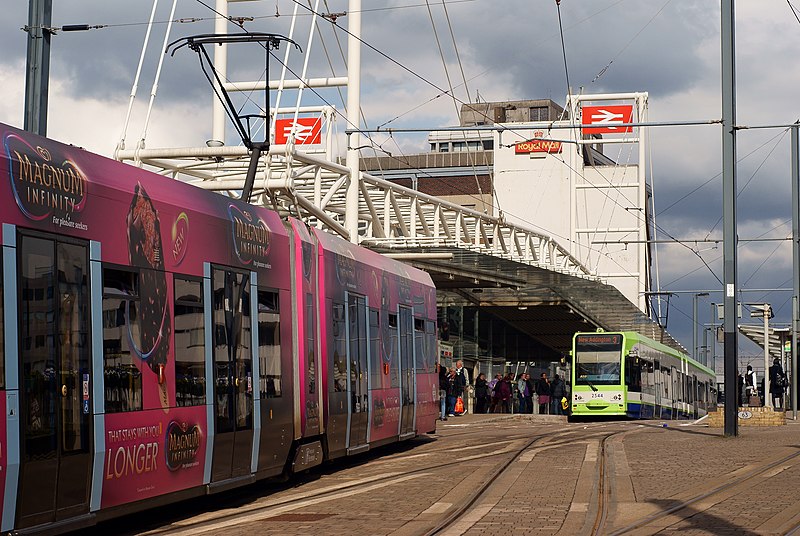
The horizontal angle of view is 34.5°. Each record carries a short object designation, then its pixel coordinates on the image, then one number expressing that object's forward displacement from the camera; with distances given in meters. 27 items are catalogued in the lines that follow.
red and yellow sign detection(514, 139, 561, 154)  79.25
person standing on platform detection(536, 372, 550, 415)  39.81
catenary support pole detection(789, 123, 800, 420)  43.69
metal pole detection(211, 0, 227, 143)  33.53
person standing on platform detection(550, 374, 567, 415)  41.25
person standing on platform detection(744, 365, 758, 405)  57.73
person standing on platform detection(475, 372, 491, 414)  42.41
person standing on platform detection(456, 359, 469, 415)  36.41
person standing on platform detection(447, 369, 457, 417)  36.12
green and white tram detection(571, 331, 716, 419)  41.72
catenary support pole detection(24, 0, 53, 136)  14.89
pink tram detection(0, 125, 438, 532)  9.00
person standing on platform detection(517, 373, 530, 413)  42.09
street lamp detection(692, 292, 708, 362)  82.91
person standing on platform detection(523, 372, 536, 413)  42.10
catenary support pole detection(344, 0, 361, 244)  31.52
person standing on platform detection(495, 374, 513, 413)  39.44
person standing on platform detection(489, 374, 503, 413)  39.73
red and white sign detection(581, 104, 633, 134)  86.38
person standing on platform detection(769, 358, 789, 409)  45.15
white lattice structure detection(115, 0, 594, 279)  28.77
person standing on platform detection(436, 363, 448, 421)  35.09
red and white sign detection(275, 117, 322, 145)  47.57
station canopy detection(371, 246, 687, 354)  39.28
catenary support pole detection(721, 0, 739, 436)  24.02
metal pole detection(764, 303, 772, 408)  42.42
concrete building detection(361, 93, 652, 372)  83.38
